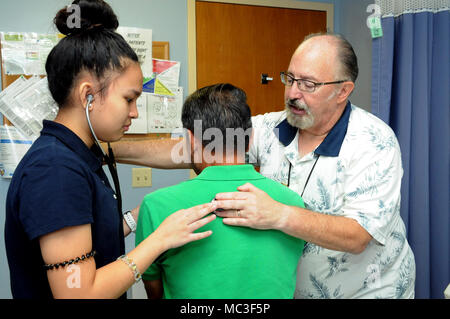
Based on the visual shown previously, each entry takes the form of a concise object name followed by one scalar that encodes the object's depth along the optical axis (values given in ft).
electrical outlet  6.86
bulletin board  6.73
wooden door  7.12
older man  3.65
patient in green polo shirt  2.58
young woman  2.14
